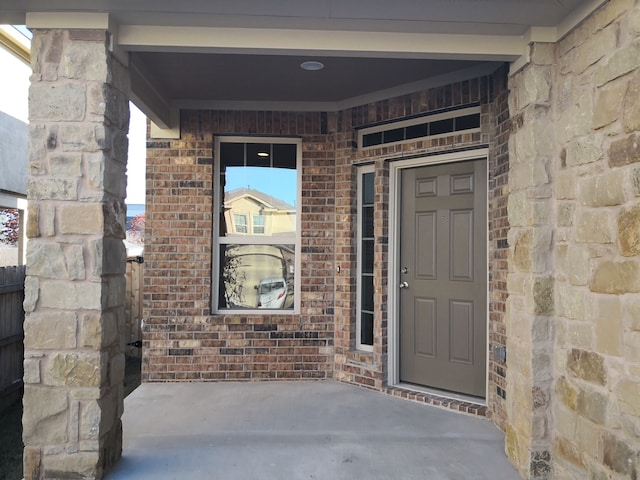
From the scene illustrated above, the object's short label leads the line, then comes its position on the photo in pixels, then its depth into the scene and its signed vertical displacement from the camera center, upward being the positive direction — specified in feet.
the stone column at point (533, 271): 9.87 -0.31
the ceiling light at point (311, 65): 13.55 +5.31
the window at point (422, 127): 14.17 +3.98
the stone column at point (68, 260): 9.64 -0.13
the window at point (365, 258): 16.70 -0.11
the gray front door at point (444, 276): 14.20 -0.64
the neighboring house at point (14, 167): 28.04 +5.10
